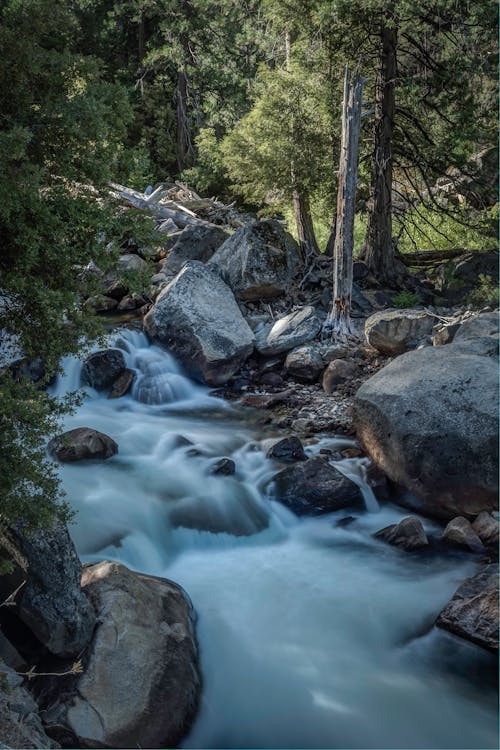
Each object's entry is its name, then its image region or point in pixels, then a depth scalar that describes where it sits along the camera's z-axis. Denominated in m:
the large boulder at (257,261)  13.52
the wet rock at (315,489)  7.81
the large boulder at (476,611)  5.55
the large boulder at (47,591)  4.93
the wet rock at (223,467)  8.52
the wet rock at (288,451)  8.86
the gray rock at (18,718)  3.73
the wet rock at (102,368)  11.09
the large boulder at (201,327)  11.53
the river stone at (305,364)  11.39
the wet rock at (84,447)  8.39
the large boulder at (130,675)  4.52
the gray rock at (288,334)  11.93
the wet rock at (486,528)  6.96
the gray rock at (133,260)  14.34
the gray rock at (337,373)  10.98
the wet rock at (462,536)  6.95
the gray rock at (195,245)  15.09
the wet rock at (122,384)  10.95
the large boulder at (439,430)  7.38
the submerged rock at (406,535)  7.06
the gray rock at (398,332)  11.50
